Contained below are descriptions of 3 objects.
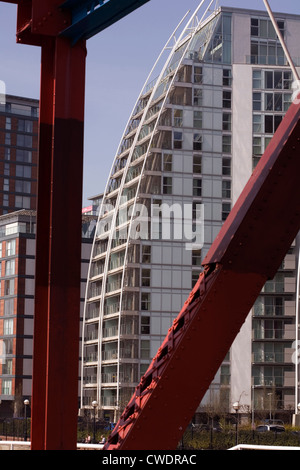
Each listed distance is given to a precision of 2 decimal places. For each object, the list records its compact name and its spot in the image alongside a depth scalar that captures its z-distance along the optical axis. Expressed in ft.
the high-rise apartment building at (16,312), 358.64
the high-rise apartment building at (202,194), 302.04
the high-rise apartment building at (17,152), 469.57
